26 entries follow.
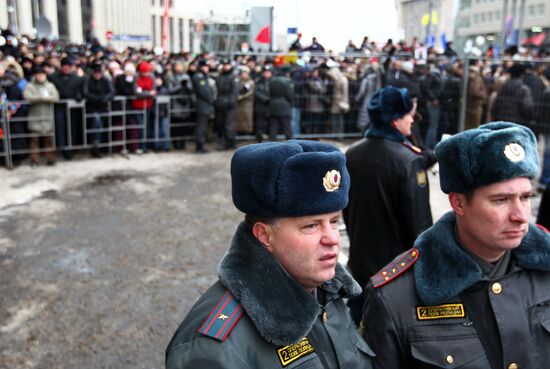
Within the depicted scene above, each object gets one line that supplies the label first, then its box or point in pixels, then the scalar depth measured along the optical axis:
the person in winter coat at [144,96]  12.88
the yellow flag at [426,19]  21.95
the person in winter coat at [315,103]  14.49
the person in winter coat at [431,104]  12.80
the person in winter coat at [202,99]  13.23
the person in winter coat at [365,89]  14.73
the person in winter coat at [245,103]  14.12
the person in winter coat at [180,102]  13.73
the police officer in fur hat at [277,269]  1.89
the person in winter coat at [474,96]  11.92
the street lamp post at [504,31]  24.65
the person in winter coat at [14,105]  11.24
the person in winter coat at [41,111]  11.27
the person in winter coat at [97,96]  12.04
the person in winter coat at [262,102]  13.95
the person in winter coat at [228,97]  13.51
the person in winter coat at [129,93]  12.85
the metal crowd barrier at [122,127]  11.50
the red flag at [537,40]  23.95
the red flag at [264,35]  15.12
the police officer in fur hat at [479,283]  2.31
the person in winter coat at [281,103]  13.49
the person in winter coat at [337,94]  14.48
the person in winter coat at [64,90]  11.88
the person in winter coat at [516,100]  10.24
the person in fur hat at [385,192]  4.18
